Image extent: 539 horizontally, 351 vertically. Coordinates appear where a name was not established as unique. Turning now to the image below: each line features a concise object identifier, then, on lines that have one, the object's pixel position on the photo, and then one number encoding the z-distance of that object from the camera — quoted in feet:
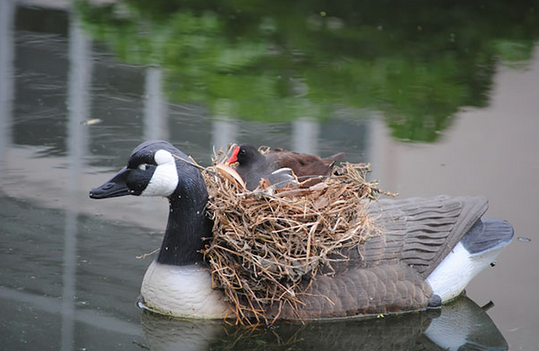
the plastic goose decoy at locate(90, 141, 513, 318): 30.07
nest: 29.55
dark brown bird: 33.17
